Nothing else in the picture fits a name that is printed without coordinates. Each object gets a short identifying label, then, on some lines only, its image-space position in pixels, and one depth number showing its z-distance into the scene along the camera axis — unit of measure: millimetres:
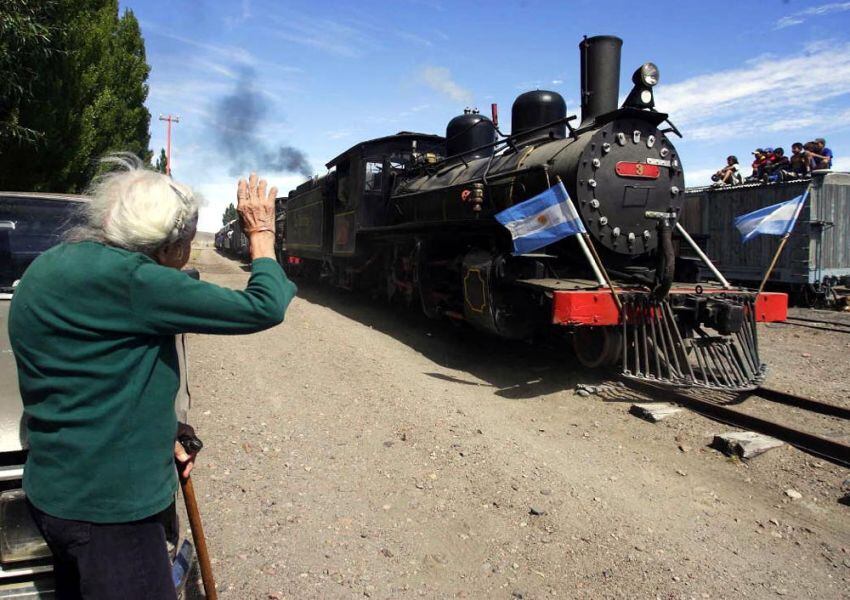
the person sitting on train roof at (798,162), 12838
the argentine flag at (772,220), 6449
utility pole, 36906
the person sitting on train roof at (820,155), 12695
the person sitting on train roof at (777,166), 13359
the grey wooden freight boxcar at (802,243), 12141
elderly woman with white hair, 1468
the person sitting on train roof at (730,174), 14414
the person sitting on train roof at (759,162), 13860
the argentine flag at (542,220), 5531
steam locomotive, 5391
